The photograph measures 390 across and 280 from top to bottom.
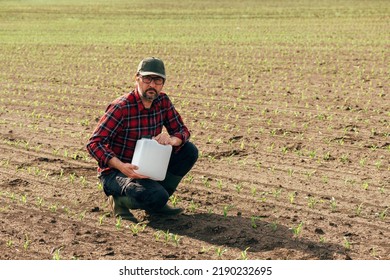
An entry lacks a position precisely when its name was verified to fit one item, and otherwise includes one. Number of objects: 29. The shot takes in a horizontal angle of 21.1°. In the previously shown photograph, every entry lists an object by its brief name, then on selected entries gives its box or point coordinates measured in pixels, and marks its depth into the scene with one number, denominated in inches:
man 348.7
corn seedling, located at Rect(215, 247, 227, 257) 316.2
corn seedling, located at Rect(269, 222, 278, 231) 348.3
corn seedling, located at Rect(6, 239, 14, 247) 327.2
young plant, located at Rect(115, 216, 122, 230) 350.7
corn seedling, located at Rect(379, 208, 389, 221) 363.9
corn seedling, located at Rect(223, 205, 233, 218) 368.5
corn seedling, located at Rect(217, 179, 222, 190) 415.5
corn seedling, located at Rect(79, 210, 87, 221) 364.7
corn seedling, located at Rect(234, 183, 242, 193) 409.6
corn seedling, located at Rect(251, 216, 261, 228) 351.7
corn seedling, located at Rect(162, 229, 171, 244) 333.5
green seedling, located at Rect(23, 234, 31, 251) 323.9
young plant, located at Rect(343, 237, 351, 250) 323.6
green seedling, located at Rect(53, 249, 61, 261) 310.5
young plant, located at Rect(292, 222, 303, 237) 340.9
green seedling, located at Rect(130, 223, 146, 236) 344.2
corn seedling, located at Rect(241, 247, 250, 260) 311.1
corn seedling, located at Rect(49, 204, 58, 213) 376.8
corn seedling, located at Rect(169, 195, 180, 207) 385.7
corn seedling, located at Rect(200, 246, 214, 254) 320.2
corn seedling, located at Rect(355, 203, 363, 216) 368.9
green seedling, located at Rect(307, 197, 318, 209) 382.0
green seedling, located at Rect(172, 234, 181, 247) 330.0
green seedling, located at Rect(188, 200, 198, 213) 378.0
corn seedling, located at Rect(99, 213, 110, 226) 358.4
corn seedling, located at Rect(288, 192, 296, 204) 389.2
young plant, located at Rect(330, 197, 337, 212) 377.3
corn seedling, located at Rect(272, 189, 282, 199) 398.5
